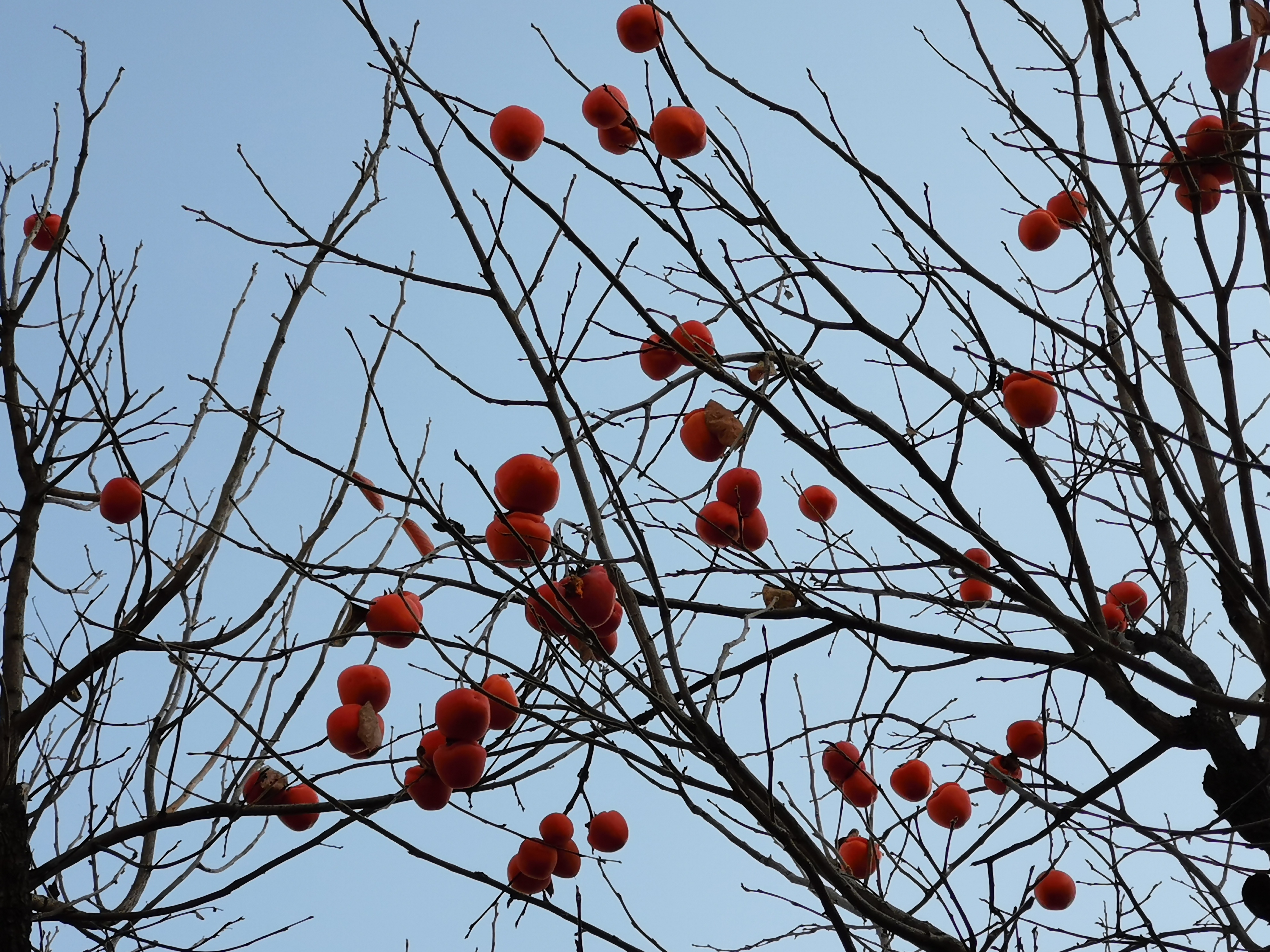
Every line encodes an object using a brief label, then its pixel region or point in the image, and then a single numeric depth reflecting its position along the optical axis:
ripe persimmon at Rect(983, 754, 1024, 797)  5.98
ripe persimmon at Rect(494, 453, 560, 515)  3.98
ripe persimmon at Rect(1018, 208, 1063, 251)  6.08
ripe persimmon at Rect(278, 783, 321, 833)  5.41
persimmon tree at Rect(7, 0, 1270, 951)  3.74
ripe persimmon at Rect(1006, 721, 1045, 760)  6.25
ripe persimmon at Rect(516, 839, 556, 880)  4.64
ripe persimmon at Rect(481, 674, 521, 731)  4.05
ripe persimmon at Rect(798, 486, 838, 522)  6.02
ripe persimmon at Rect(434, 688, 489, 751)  3.77
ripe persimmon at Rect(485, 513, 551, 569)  3.76
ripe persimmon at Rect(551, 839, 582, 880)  4.72
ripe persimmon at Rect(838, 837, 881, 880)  5.98
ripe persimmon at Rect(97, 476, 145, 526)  6.21
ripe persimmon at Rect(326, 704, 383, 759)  4.11
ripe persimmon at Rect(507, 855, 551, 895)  4.71
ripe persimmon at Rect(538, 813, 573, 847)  4.73
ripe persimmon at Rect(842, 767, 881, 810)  5.65
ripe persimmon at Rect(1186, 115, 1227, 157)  5.06
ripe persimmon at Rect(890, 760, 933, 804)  6.23
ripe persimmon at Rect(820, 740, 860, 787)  5.65
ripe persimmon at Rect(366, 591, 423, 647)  4.14
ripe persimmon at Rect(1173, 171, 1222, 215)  5.22
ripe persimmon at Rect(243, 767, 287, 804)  5.47
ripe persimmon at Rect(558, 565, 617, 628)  3.68
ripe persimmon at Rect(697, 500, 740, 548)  4.64
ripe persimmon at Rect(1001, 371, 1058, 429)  4.95
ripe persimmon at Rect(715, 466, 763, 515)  4.64
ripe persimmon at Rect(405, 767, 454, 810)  4.00
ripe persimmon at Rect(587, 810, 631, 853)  5.10
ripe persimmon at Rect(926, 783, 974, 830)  6.09
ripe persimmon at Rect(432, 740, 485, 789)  3.81
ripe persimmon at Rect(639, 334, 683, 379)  4.97
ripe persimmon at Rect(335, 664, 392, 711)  4.25
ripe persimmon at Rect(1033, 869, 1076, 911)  6.26
